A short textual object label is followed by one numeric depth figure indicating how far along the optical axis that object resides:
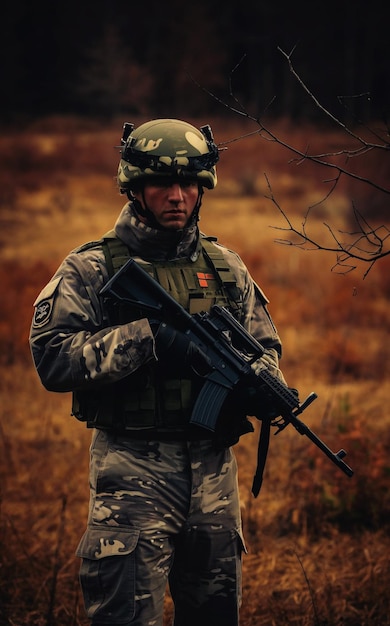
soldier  4.85
